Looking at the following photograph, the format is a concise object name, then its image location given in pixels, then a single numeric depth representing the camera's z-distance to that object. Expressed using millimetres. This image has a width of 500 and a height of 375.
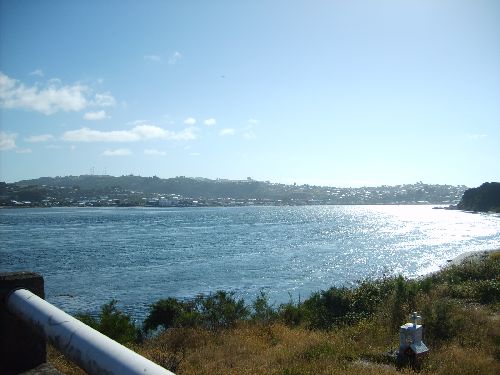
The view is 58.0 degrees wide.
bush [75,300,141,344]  12176
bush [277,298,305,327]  14575
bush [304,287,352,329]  13640
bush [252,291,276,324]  14973
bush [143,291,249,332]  14305
